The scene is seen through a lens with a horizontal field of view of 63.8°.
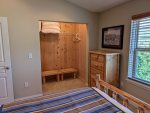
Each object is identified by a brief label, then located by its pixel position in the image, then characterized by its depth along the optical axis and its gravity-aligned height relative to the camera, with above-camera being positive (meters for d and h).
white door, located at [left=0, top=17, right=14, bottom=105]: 2.64 -0.50
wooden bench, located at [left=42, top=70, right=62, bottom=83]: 4.15 -0.95
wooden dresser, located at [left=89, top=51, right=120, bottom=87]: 2.99 -0.52
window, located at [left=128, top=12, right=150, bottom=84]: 2.49 -0.12
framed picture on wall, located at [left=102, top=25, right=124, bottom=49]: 3.04 +0.23
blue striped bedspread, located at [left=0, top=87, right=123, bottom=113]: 1.50 -0.79
